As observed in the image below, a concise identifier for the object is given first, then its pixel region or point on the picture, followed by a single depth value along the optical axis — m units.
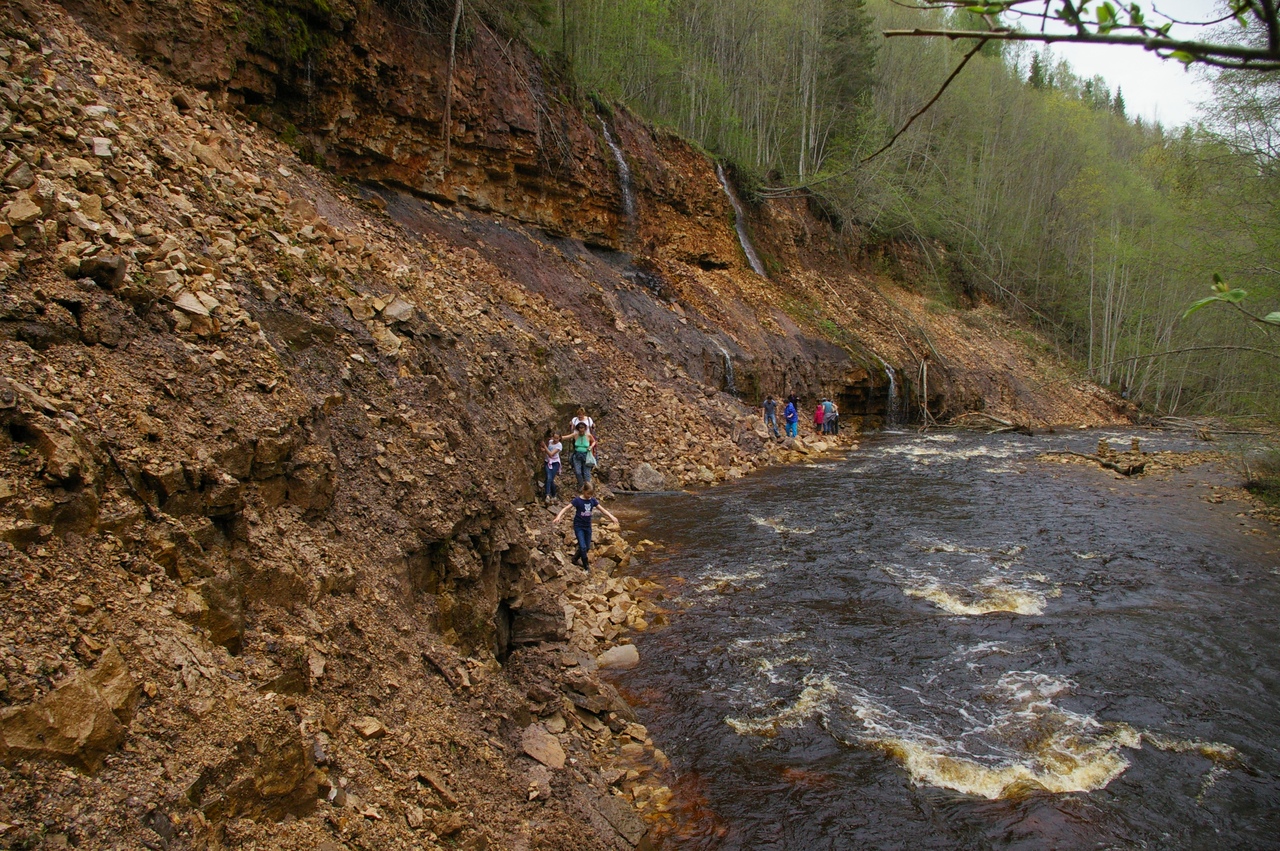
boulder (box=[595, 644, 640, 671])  6.79
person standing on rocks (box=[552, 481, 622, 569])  8.98
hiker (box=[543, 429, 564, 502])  11.44
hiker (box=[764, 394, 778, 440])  19.39
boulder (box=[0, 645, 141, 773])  2.22
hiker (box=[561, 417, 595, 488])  11.84
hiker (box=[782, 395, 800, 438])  19.61
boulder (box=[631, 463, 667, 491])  13.79
